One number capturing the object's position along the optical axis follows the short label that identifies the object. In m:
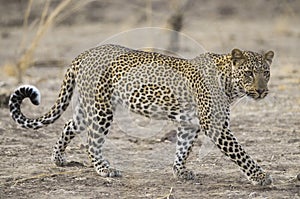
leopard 15.84
